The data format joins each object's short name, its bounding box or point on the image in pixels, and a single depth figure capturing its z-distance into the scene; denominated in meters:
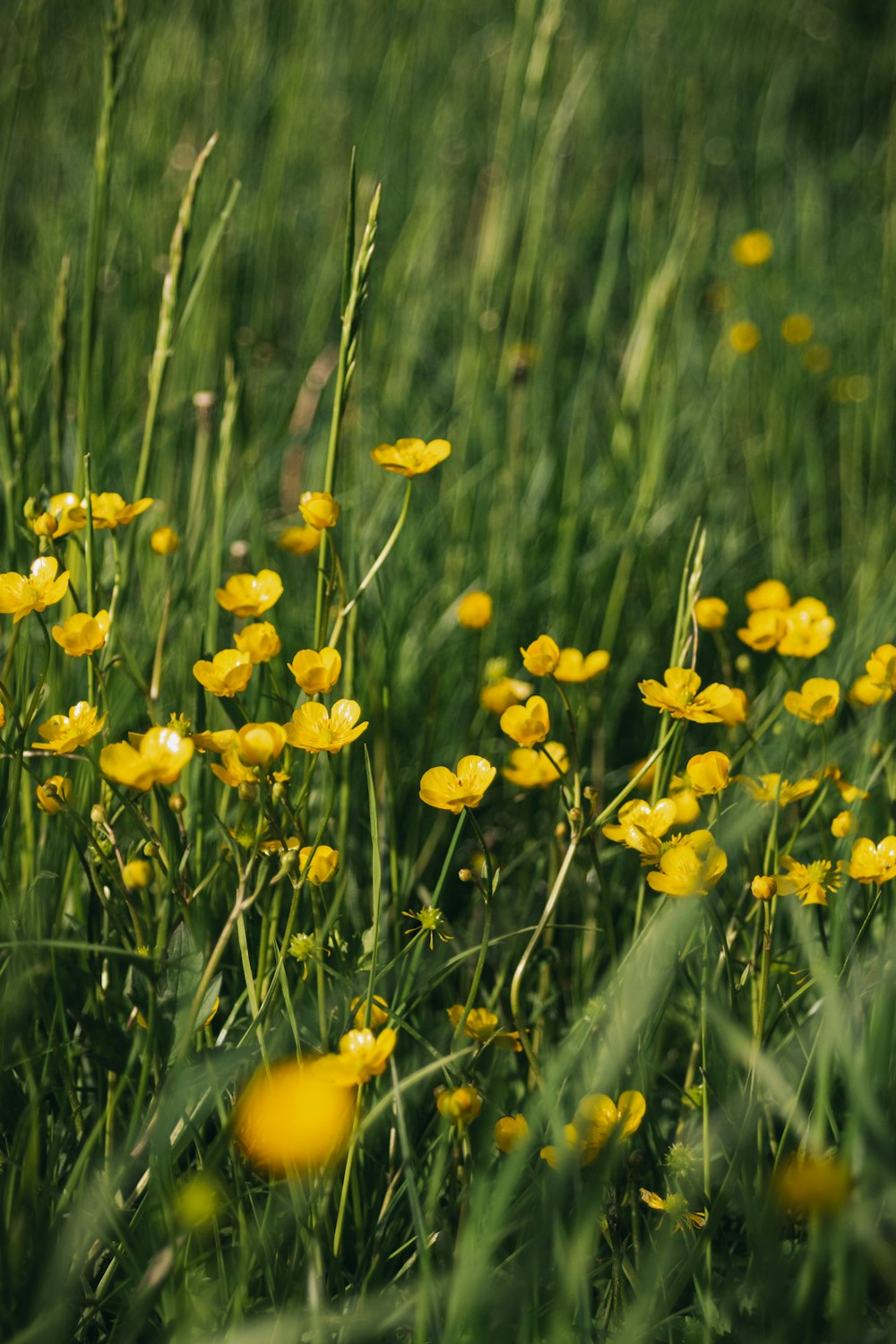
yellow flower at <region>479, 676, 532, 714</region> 0.95
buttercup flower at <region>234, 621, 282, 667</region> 0.90
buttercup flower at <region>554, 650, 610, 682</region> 0.96
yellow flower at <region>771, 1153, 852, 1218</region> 0.80
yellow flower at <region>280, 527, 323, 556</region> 0.98
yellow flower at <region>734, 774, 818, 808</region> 0.90
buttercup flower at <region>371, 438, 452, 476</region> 0.92
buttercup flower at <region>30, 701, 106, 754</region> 0.87
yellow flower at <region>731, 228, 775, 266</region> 1.30
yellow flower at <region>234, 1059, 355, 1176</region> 0.81
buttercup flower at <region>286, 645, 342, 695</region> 0.88
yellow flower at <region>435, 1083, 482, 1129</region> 0.85
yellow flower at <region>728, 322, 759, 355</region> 1.21
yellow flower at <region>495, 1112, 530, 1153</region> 0.86
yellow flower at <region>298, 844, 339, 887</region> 0.87
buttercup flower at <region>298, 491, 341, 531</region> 0.89
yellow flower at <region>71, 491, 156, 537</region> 0.92
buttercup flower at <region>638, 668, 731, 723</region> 0.89
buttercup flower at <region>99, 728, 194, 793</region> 0.84
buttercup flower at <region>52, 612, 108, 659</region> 0.88
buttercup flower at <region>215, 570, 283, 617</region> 0.92
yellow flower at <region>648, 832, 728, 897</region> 0.85
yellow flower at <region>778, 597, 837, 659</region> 0.93
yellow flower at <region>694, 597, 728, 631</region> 0.97
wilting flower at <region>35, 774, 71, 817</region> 0.86
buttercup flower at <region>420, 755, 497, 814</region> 0.87
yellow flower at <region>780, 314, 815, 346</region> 1.24
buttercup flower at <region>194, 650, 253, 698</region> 0.88
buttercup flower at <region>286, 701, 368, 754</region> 0.87
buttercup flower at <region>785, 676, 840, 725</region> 0.91
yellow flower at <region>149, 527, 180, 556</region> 0.95
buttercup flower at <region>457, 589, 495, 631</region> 0.99
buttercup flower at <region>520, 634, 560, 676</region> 0.91
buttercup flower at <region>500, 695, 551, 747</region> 0.89
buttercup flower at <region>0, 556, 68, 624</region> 0.88
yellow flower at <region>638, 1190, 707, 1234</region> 0.84
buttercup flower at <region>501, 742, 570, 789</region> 0.94
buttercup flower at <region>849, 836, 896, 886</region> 0.87
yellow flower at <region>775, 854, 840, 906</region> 0.88
